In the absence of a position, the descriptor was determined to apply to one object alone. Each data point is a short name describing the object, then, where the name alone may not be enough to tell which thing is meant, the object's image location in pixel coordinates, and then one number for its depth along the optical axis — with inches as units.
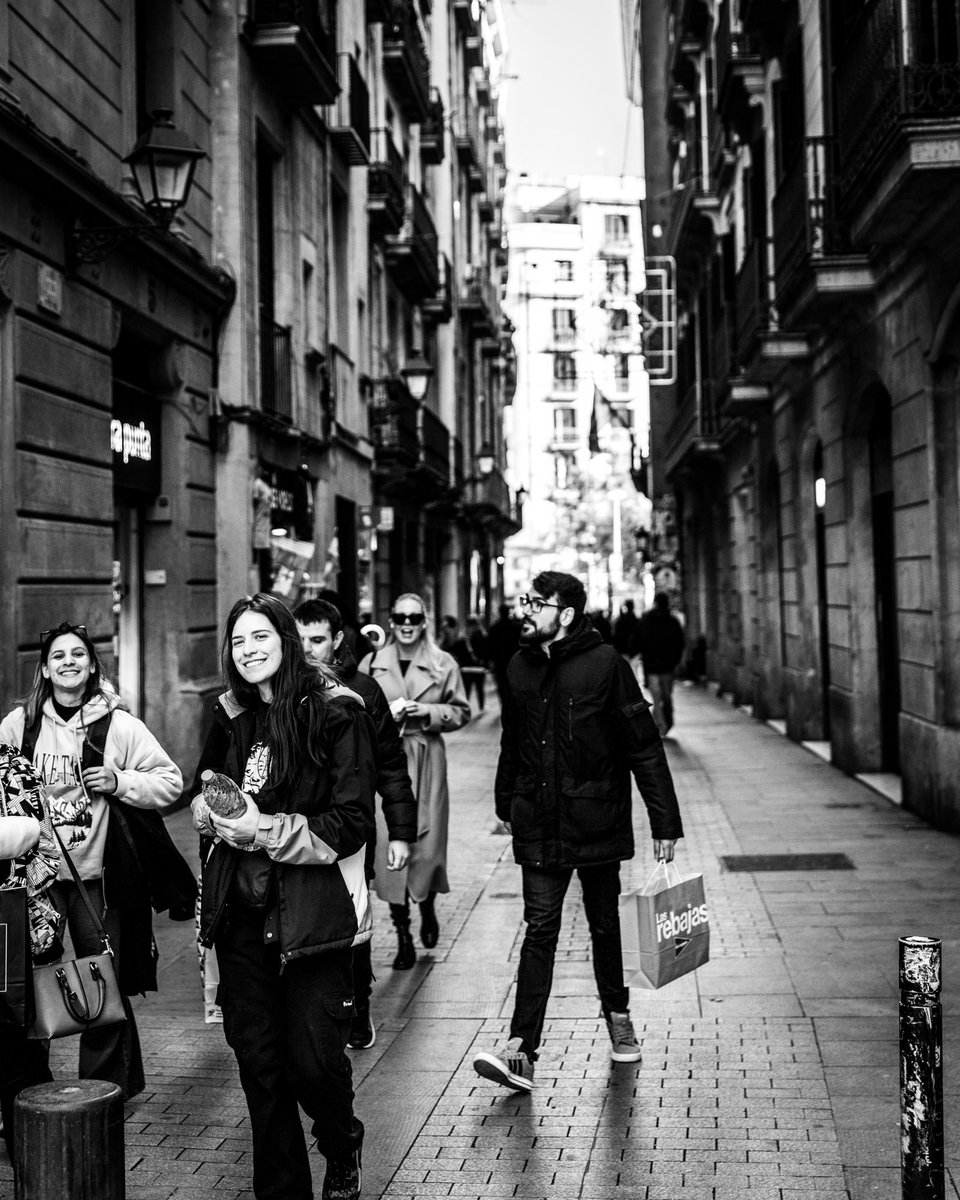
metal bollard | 149.9
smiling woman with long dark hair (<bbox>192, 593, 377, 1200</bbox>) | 169.6
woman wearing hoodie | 206.4
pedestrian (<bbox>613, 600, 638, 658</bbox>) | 1239.6
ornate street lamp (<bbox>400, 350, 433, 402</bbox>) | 1008.9
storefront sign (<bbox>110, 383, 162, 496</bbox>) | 524.1
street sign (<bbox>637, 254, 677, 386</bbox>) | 1455.5
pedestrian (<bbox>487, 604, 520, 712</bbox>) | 904.3
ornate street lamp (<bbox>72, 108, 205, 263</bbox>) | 428.1
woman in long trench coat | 317.4
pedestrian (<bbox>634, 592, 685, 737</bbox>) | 784.9
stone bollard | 143.3
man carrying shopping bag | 234.5
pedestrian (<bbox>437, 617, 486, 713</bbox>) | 995.3
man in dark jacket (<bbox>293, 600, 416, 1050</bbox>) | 222.1
